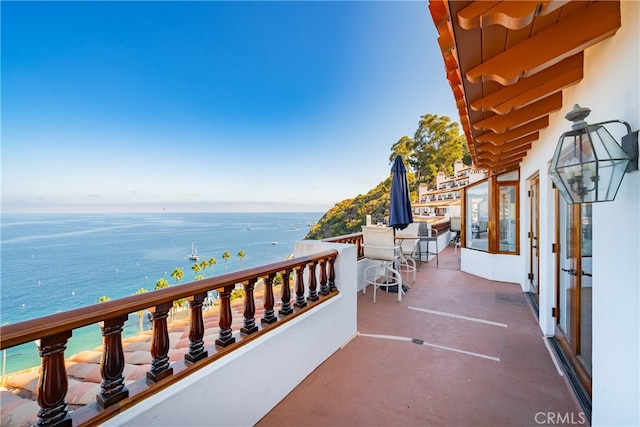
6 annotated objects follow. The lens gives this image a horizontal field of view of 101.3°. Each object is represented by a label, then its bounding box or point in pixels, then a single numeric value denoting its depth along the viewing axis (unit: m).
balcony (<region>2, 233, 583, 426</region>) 1.54
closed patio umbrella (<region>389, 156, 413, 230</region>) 4.74
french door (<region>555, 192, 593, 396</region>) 2.19
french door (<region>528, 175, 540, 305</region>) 4.24
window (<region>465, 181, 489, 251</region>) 6.19
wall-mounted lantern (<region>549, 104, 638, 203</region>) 1.30
